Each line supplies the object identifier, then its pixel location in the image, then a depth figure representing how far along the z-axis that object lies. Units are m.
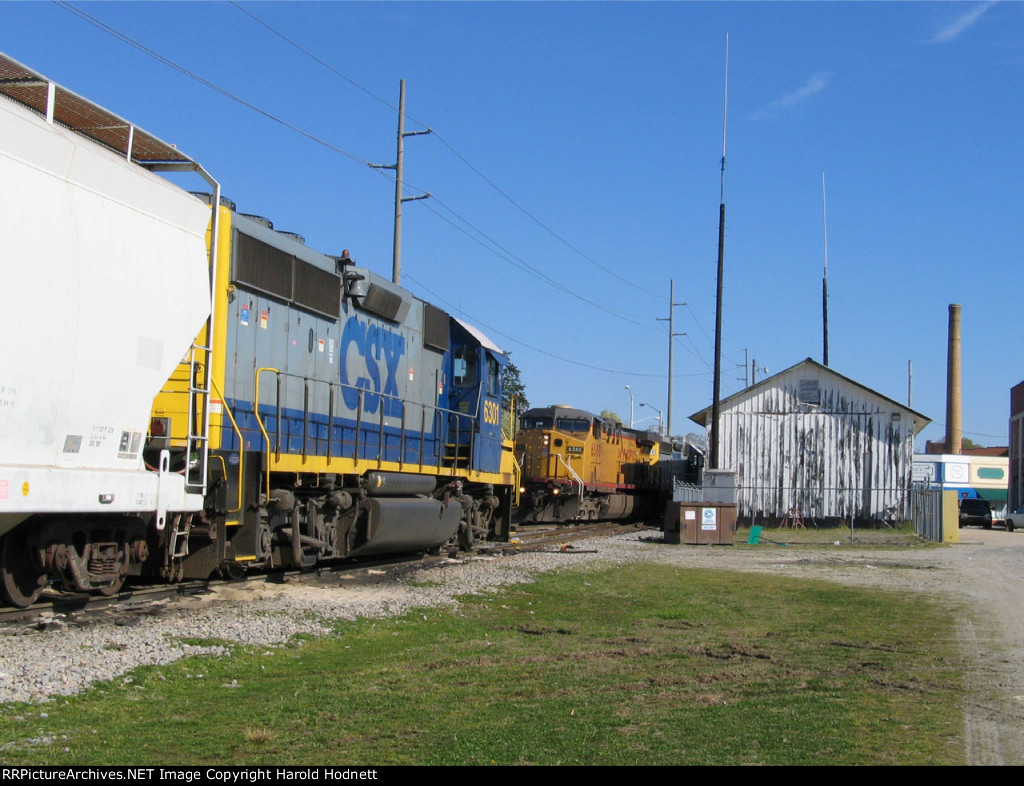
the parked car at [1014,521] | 43.47
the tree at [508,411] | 21.31
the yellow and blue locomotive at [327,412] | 10.82
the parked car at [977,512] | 47.22
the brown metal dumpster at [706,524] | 24.98
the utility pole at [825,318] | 45.03
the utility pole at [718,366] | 30.62
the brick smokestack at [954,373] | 56.12
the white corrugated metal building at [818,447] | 31.50
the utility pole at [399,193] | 22.80
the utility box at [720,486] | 27.58
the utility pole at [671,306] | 58.06
